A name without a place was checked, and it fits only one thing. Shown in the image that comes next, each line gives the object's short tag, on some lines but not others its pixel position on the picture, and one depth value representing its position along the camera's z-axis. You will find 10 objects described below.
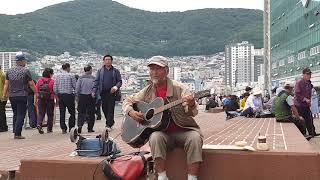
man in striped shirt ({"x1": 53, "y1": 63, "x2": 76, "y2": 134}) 12.55
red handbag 5.57
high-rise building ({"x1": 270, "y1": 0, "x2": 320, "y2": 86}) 58.56
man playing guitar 5.50
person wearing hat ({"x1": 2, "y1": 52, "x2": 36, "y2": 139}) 11.23
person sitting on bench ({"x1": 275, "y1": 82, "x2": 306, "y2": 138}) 11.88
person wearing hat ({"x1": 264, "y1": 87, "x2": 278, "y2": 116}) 15.83
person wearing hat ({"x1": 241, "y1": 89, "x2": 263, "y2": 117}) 16.81
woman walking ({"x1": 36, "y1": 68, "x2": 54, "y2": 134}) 13.12
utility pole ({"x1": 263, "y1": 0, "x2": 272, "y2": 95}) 52.25
